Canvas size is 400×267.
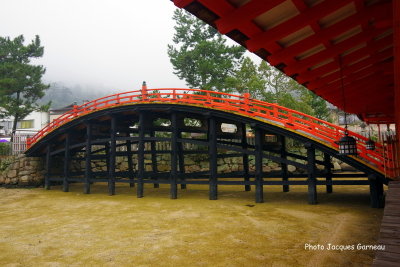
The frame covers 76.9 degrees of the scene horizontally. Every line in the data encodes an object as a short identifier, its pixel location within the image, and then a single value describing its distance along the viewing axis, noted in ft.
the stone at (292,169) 62.34
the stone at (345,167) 60.25
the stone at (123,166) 66.80
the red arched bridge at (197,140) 27.37
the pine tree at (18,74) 65.00
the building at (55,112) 112.57
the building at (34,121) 110.73
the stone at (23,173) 55.33
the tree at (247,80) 62.76
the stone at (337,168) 60.53
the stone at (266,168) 63.57
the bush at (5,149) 59.98
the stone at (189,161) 65.36
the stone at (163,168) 65.54
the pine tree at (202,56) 70.69
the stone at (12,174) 55.36
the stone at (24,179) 54.75
